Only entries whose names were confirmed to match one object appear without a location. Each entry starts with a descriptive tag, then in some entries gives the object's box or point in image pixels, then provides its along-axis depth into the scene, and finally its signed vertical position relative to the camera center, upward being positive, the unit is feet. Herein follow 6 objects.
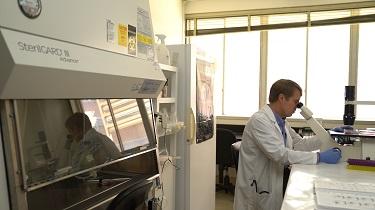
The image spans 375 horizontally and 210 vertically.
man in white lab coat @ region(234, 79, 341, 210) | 6.66 -1.35
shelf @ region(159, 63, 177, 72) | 7.62 +0.59
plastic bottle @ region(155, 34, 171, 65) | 7.90 +0.94
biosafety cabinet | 3.22 -0.13
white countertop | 4.03 -1.45
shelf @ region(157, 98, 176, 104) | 7.71 -0.23
